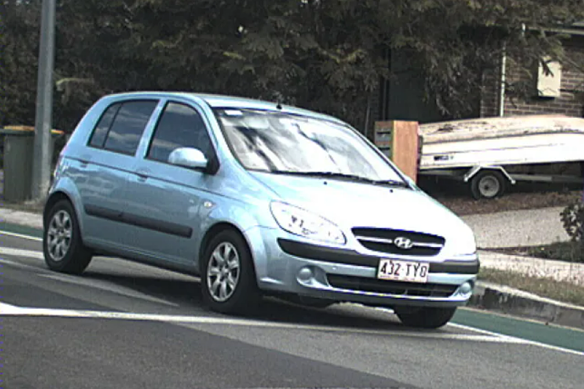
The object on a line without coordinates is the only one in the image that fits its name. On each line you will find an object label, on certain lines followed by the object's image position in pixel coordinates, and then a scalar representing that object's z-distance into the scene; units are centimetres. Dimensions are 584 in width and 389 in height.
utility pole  1988
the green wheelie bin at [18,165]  2059
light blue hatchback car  818
